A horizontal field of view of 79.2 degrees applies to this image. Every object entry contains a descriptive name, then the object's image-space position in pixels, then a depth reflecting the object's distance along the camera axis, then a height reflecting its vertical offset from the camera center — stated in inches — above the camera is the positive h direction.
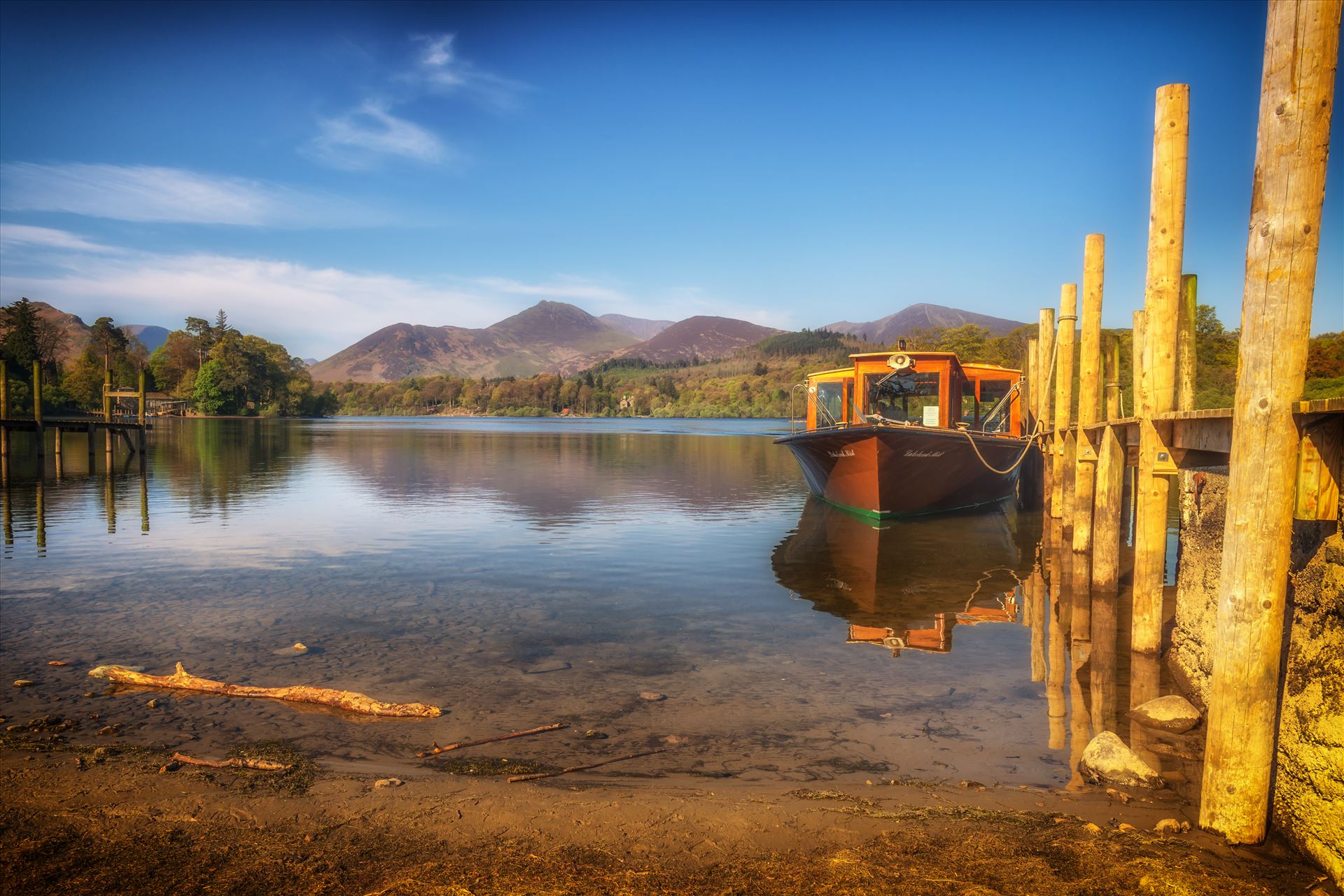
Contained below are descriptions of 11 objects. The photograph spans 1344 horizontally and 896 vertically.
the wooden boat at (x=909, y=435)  740.6 -20.5
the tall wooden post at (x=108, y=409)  1391.5 -13.4
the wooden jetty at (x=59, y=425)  1190.2 -39.2
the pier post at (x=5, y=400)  1152.2 +1.1
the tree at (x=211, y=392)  4690.0 +64.7
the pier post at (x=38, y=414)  1270.9 -20.5
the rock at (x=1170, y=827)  189.2 -96.0
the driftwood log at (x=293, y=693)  271.8 -100.3
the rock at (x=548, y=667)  327.0 -106.4
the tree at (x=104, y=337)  4643.2 +381.5
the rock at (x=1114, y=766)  222.1 -97.7
